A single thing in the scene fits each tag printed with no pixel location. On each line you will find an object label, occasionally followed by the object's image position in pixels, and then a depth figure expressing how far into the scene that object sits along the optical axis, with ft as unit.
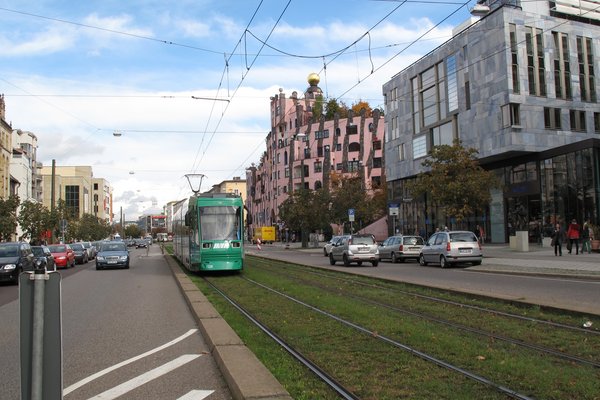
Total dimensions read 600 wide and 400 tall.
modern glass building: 127.59
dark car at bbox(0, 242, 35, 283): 68.54
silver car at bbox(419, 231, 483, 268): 83.56
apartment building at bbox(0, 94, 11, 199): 192.13
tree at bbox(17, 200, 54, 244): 160.35
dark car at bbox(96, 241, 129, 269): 97.45
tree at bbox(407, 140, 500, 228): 104.58
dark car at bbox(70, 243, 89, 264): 129.90
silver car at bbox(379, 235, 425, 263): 103.45
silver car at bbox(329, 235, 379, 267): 93.76
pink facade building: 302.66
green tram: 72.95
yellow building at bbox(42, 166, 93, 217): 350.84
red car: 108.17
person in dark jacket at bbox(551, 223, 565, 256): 91.15
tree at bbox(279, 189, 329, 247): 191.83
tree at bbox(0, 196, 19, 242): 126.62
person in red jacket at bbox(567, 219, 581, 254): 93.35
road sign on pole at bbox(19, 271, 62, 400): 10.73
